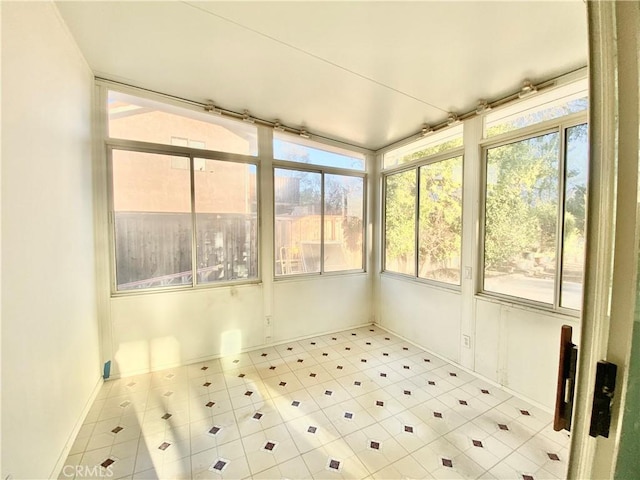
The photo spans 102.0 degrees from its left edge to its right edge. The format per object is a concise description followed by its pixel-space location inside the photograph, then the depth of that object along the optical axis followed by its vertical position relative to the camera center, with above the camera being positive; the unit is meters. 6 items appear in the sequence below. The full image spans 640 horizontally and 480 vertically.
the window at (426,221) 3.17 +0.11
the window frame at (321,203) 3.59 +0.42
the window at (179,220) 2.79 +0.11
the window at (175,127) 2.73 +1.20
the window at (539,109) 2.16 +1.12
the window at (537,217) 2.21 +0.11
